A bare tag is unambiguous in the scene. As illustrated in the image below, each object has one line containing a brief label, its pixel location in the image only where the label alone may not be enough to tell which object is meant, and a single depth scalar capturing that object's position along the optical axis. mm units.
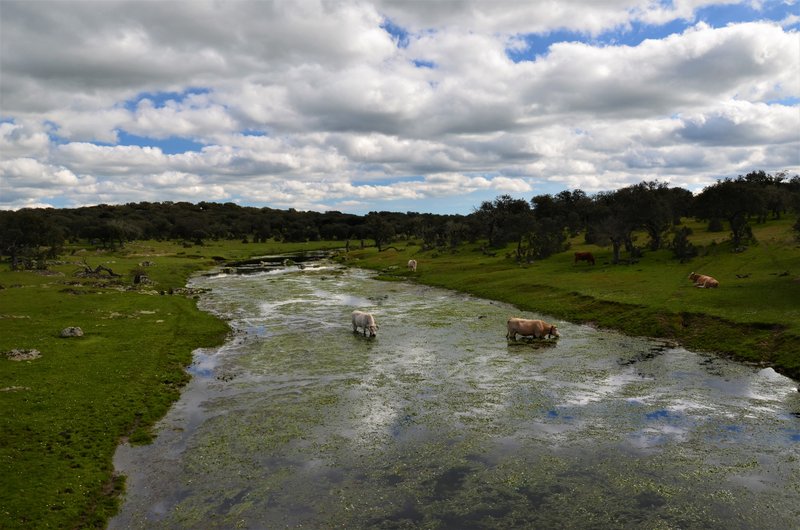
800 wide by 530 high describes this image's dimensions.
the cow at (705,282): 46644
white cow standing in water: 39531
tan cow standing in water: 37000
